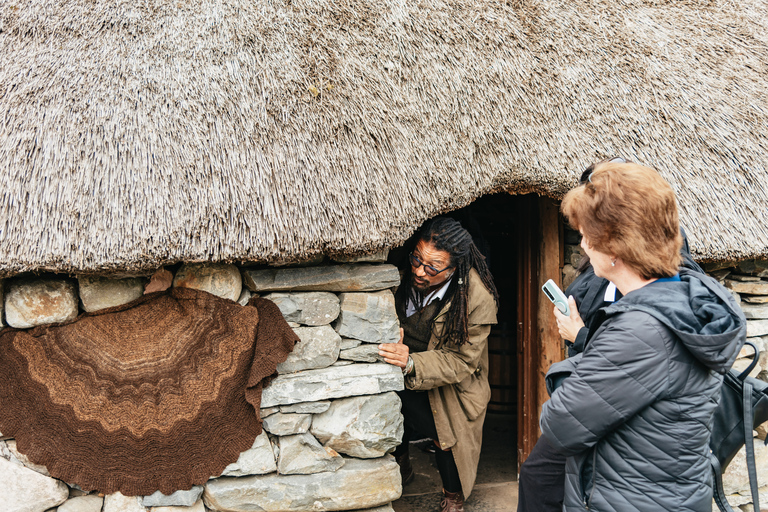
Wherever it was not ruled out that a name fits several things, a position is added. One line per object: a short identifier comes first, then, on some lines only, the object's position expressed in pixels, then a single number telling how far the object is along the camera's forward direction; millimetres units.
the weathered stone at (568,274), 3407
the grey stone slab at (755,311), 3275
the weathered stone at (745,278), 3268
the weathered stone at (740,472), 3248
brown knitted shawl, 2377
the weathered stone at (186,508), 2449
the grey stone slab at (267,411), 2510
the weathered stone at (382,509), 2725
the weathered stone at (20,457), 2383
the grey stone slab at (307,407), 2525
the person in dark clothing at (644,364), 1516
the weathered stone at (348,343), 2635
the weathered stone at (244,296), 2574
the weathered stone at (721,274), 3223
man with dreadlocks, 2910
